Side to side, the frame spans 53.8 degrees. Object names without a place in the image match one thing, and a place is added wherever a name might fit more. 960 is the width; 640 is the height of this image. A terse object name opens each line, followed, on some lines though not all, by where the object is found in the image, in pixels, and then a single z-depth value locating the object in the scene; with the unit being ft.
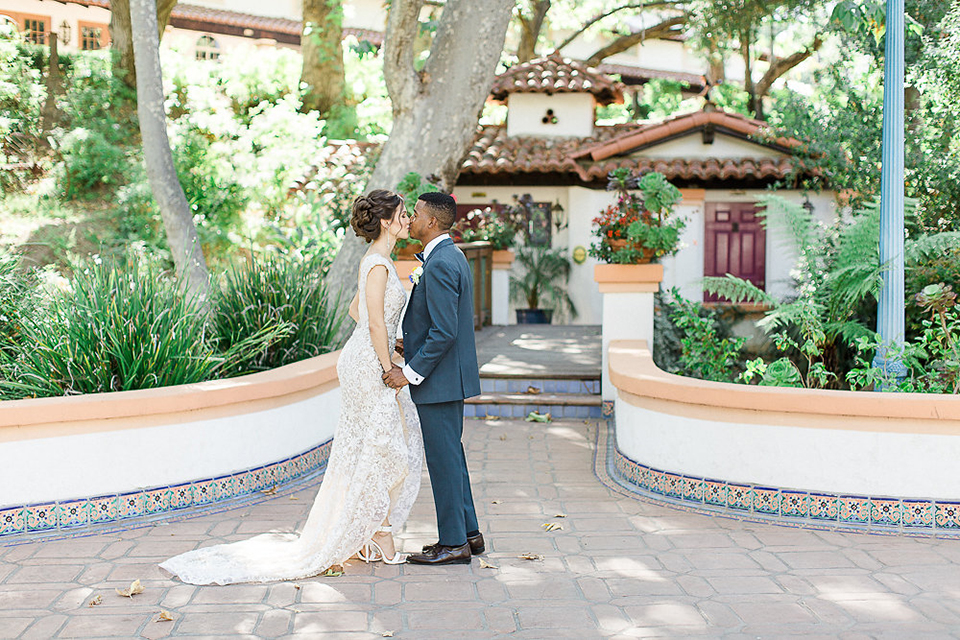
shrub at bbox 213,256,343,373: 24.79
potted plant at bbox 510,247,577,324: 55.01
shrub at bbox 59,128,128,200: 57.82
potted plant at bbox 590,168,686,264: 29.07
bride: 15.90
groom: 15.62
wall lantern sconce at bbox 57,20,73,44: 74.17
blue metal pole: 21.52
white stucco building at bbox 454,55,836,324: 52.39
